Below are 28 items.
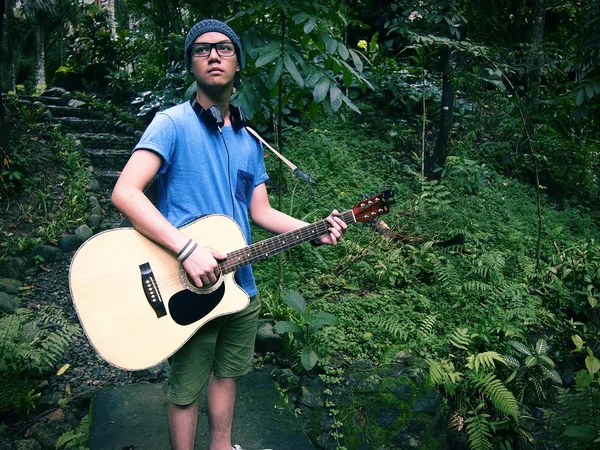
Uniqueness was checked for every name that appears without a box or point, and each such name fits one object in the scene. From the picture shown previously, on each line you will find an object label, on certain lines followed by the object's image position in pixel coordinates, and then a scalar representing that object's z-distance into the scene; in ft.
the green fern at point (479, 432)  11.14
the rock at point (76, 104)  31.14
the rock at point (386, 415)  11.02
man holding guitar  6.66
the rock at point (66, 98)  32.66
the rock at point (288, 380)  12.03
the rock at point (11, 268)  16.75
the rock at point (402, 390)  11.30
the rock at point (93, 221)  20.73
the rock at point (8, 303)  14.48
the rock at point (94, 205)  21.49
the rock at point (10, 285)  15.98
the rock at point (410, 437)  10.91
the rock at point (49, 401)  11.59
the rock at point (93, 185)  23.17
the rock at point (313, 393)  11.51
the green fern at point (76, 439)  9.73
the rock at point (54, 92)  33.86
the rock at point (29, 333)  12.83
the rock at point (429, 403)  11.29
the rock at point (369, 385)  11.36
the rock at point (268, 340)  13.19
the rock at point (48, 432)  10.36
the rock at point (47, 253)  18.30
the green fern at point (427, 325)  13.08
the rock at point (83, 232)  19.69
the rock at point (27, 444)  10.09
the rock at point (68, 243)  19.26
